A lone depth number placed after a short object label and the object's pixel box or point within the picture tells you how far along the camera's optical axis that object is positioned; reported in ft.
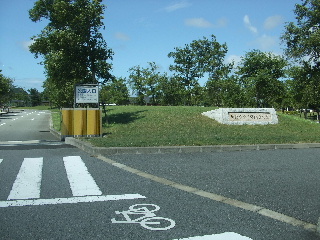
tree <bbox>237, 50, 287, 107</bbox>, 113.19
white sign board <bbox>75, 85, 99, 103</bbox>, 49.52
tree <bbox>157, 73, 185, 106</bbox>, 177.99
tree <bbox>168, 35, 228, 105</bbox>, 185.06
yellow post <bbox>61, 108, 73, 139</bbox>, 45.88
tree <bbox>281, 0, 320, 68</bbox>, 107.04
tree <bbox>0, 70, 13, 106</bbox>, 179.11
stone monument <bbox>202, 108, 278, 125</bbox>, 60.13
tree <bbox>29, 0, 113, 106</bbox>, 60.80
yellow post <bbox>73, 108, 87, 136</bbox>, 46.03
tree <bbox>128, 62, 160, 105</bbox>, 194.14
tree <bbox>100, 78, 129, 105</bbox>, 226.83
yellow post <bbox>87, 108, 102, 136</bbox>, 46.65
